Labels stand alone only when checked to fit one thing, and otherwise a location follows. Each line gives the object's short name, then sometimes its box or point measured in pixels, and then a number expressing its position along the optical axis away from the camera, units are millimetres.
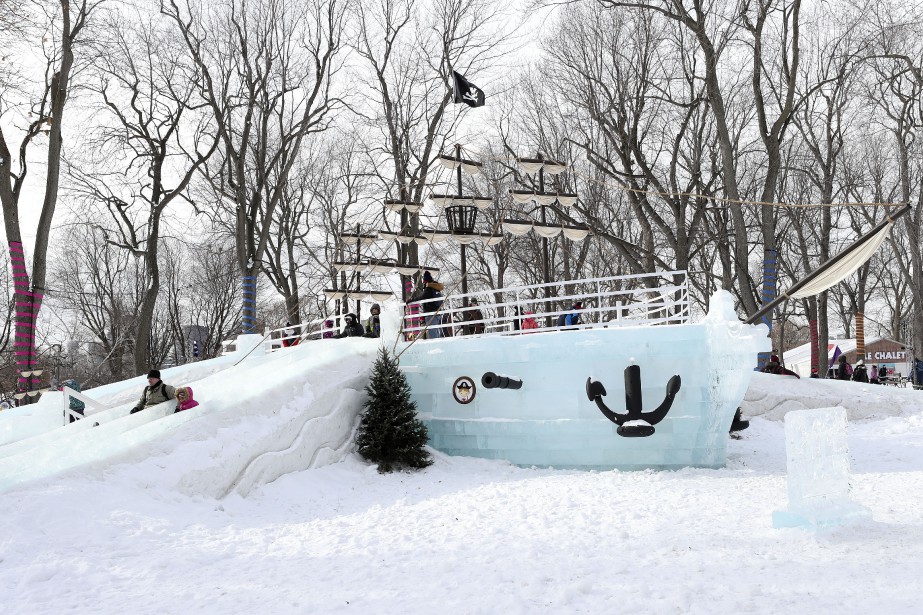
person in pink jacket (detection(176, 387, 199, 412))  11580
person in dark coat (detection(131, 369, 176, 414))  11867
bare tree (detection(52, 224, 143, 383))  36688
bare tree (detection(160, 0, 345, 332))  25078
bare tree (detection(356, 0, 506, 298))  27594
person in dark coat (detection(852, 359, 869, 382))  25844
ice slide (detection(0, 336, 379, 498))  9336
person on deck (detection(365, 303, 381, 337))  18702
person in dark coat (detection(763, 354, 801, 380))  22002
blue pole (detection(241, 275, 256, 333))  25000
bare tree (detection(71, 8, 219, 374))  25078
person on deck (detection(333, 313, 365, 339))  19109
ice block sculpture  7477
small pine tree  12875
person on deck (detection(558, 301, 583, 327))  15088
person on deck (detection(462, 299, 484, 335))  13379
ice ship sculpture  12148
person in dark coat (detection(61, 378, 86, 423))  13500
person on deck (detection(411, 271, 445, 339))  16500
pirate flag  21516
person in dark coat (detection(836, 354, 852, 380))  25016
